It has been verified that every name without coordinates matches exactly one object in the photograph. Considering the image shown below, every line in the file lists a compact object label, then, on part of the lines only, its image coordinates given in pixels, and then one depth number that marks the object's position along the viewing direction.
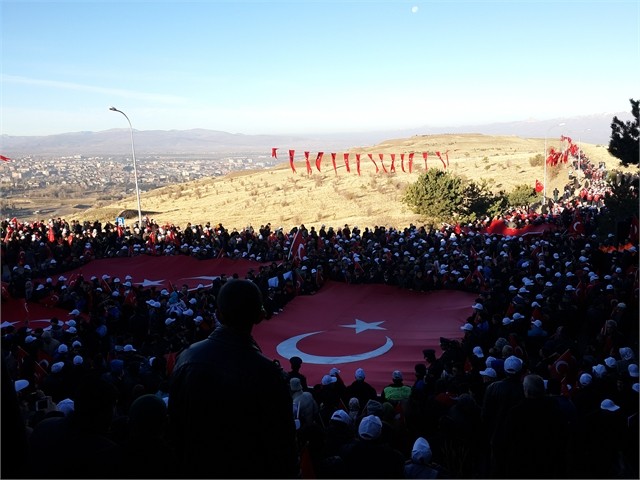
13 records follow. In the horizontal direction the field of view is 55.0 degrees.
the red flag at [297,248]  19.98
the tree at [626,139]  15.77
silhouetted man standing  2.54
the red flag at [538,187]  42.59
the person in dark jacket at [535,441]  4.20
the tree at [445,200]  33.94
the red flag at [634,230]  17.53
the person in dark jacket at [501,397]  5.39
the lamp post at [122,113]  27.79
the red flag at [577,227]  22.48
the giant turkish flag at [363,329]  11.93
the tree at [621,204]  19.02
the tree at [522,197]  40.88
